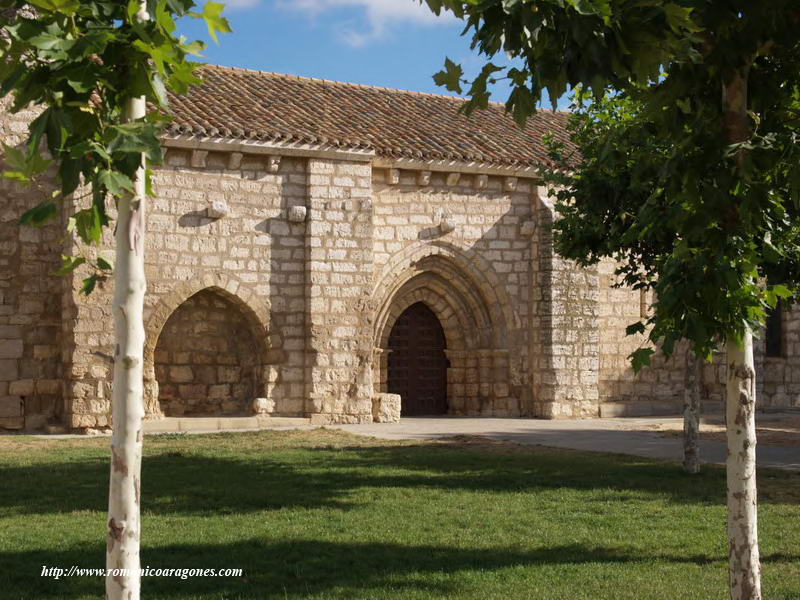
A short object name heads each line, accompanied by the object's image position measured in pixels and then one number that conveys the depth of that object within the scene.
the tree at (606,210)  9.55
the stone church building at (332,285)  15.13
